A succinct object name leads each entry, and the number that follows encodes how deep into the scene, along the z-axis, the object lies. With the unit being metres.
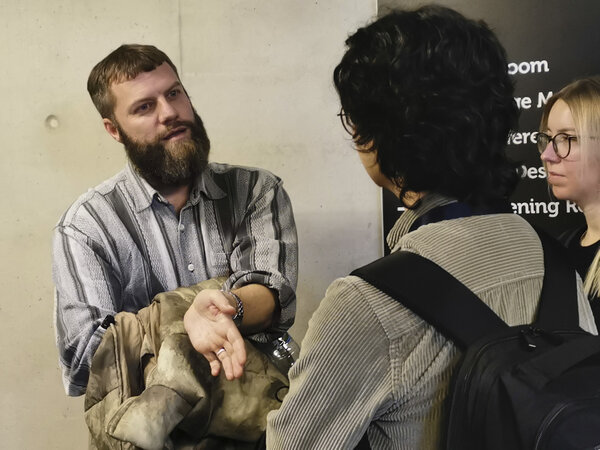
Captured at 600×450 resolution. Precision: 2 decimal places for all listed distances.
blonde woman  2.25
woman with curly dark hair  0.96
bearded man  1.97
